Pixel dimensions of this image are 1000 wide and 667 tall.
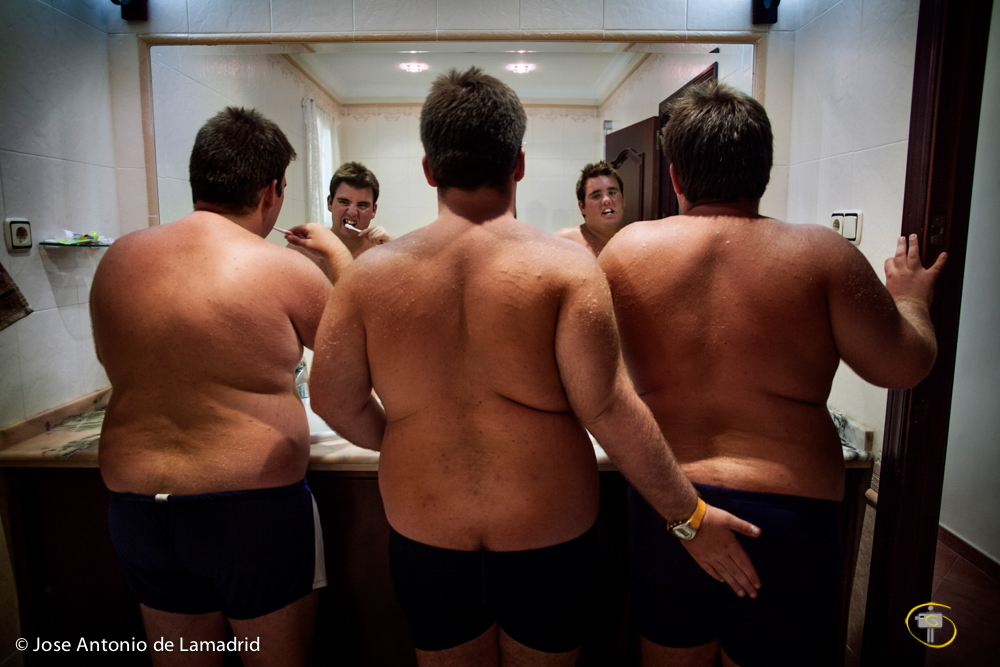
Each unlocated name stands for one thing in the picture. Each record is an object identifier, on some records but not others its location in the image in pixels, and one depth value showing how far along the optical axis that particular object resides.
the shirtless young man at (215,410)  0.89
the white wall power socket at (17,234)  1.25
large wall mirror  1.66
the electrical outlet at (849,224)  1.25
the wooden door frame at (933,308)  0.96
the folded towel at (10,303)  1.19
